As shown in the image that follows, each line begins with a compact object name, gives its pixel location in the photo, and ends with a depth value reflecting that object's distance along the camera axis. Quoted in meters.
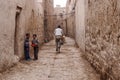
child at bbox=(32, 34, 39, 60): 8.62
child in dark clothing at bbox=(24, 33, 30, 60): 8.48
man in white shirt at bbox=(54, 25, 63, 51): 10.88
